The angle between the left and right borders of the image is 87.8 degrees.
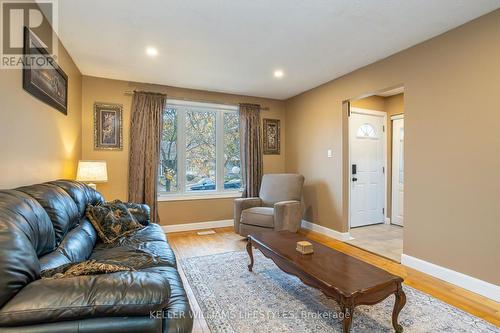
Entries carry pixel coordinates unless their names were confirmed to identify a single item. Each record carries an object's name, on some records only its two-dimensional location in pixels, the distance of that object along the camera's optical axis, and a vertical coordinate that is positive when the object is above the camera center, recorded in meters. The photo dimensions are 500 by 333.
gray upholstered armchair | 3.58 -0.62
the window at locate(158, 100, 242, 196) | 4.43 +0.29
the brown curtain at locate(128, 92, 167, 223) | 4.02 +0.28
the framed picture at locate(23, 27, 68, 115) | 1.97 +0.78
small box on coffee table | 2.14 -0.67
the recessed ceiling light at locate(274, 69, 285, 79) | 3.67 +1.35
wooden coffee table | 1.55 -0.73
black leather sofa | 0.88 -0.47
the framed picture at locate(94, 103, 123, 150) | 3.88 +0.60
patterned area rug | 1.82 -1.12
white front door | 4.60 +0.00
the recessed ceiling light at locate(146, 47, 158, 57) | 2.95 +1.33
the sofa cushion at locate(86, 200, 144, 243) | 2.35 -0.52
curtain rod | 4.05 +1.15
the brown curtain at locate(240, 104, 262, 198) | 4.81 +0.32
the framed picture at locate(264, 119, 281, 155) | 5.12 +0.60
